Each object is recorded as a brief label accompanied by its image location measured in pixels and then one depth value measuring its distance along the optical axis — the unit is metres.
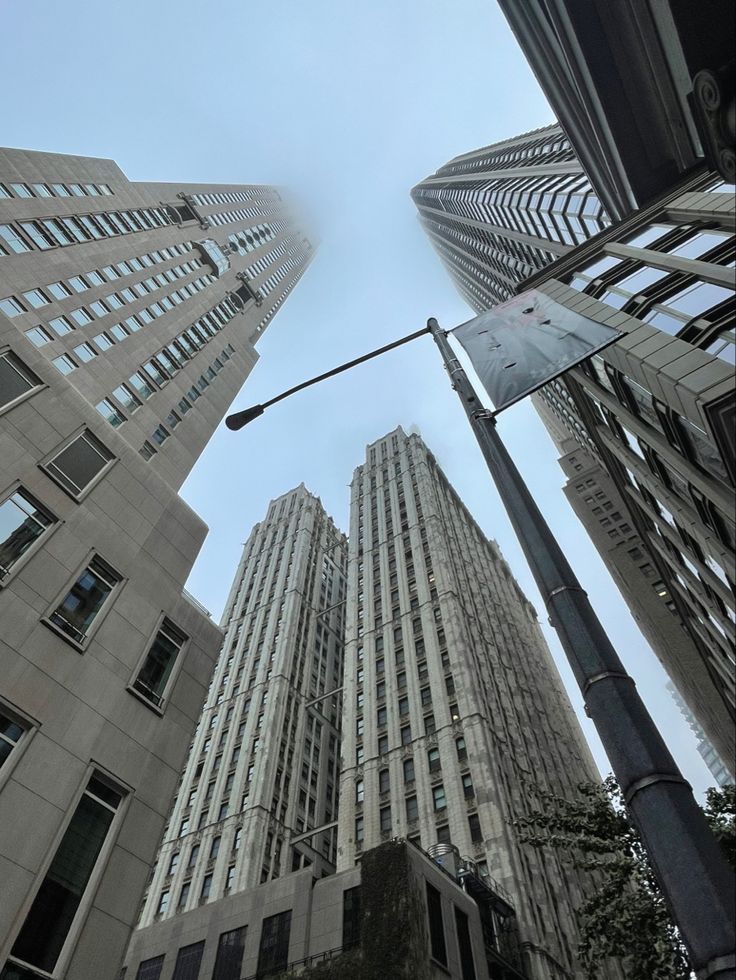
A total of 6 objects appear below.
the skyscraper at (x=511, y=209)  53.43
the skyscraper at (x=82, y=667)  13.07
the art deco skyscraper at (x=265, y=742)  61.88
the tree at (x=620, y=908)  19.45
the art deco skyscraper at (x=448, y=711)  49.94
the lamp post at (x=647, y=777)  3.33
